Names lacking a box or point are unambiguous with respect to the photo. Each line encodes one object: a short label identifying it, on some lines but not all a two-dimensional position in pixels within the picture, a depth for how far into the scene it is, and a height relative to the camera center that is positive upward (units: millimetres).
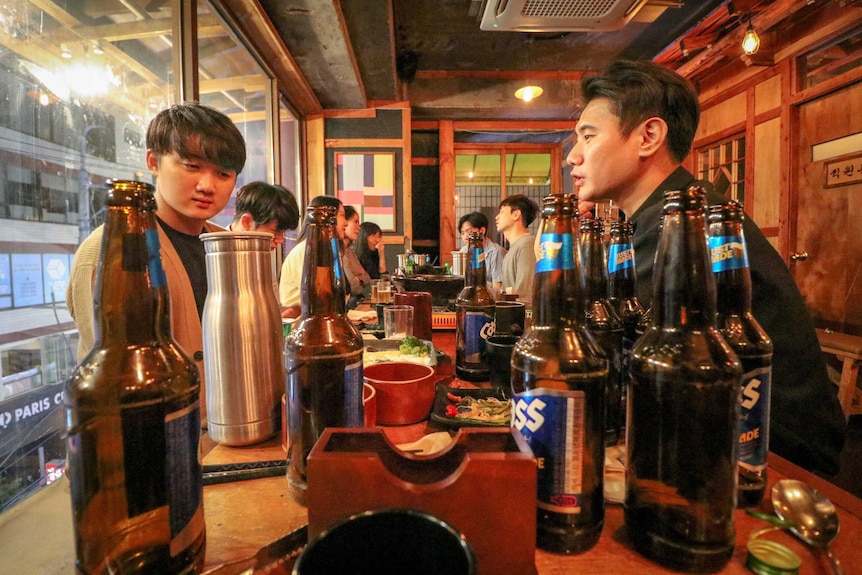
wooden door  3672 +438
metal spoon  517 -308
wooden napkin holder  443 -233
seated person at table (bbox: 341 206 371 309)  4273 +78
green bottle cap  451 -313
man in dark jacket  1029 +294
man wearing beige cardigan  1315 +338
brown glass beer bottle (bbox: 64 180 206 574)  438 -164
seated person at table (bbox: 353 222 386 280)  5375 +317
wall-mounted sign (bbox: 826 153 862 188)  3631 +810
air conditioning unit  2854 +1740
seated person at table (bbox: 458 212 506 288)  5214 +247
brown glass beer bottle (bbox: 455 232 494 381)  1124 -170
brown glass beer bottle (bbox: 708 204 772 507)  574 -100
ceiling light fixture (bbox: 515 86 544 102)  4950 +2042
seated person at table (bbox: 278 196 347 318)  2684 -22
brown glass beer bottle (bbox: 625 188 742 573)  471 -165
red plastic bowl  828 -246
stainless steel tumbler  761 -126
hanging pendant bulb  3391 +1757
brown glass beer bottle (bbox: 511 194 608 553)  508 -189
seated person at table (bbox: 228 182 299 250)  2572 +382
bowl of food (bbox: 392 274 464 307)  2598 -93
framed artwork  5789 +1175
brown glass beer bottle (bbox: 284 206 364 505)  606 -148
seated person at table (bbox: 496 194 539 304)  3544 +270
